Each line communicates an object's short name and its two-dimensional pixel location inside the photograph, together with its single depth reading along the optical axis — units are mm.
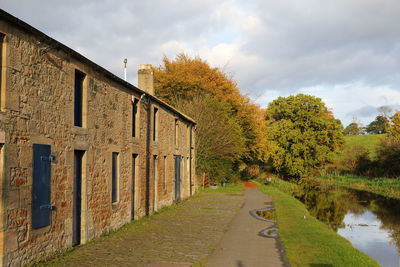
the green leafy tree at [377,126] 95681
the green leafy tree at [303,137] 44062
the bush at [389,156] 39594
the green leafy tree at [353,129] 99938
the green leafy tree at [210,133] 30016
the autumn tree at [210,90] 35281
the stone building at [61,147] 7109
